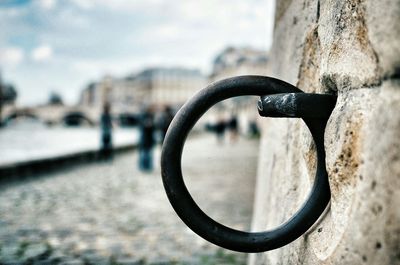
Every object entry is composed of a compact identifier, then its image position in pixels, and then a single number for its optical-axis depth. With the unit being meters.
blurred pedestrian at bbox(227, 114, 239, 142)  22.41
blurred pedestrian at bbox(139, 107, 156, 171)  9.24
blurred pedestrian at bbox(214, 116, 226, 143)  21.23
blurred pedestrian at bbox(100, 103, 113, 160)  10.84
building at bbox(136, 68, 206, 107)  93.31
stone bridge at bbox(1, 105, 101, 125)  63.38
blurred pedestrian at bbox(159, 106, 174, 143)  10.90
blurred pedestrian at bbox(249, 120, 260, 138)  33.89
